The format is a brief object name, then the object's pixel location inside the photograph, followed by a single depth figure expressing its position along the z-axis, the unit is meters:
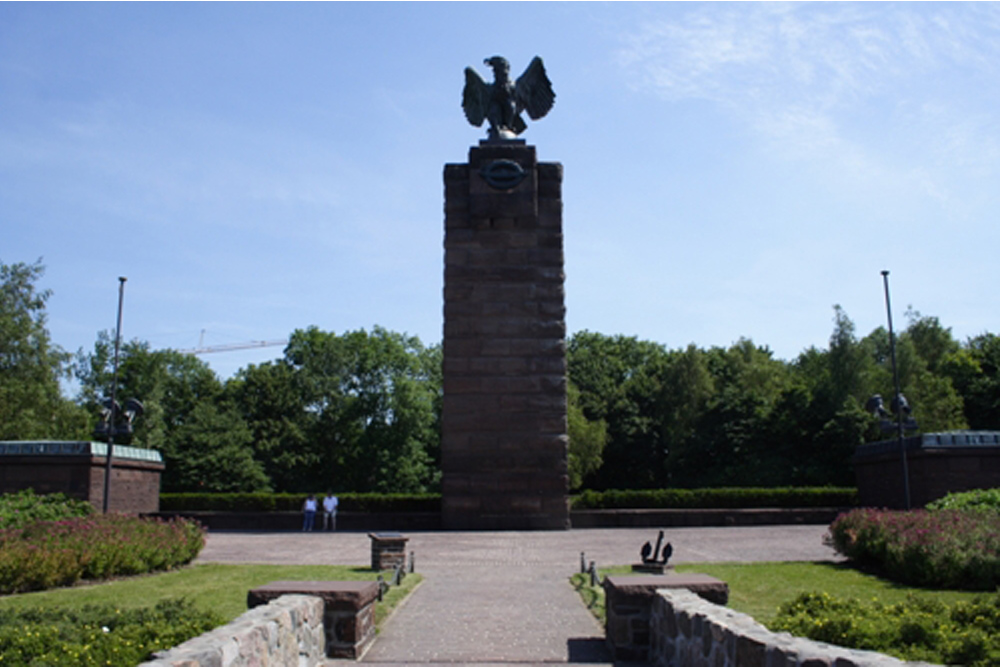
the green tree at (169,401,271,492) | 48.06
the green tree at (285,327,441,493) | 55.00
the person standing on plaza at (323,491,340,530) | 26.22
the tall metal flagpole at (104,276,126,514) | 22.58
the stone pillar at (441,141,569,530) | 24.95
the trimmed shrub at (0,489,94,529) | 16.73
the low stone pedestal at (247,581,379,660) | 7.95
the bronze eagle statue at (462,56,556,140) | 27.03
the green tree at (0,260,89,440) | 34.84
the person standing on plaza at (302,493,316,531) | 26.01
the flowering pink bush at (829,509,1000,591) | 12.05
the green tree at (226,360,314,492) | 53.84
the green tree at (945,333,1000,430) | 46.62
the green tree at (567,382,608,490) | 48.97
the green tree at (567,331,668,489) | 57.53
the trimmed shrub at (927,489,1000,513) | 16.27
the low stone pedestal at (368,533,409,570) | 14.21
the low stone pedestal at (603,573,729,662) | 8.09
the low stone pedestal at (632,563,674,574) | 12.73
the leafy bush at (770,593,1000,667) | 6.60
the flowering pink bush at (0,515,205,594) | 12.77
